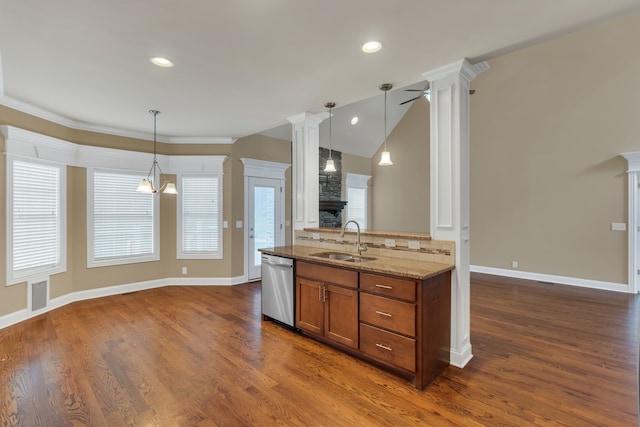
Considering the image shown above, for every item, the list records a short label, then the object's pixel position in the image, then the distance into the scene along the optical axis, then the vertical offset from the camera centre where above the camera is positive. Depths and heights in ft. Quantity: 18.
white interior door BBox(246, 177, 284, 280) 19.26 -0.19
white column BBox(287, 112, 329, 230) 13.52 +2.03
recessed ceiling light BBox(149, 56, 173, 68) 8.52 +4.29
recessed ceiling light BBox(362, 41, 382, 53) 7.80 +4.30
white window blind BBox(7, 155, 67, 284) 12.25 -0.15
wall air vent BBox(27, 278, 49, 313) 12.96 -3.38
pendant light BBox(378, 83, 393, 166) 10.48 +2.14
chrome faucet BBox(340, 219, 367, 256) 10.92 -1.16
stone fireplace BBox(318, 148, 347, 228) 21.84 +1.60
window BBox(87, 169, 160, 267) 15.64 -0.26
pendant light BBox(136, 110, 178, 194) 12.46 +2.12
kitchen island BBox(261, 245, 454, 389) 7.88 -2.70
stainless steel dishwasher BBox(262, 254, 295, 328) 11.55 -2.87
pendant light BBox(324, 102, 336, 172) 12.40 +2.12
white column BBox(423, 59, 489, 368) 8.89 +1.15
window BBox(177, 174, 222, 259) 18.28 -0.24
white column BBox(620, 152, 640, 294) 15.96 -0.40
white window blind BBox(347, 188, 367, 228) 25.49 +0.81
